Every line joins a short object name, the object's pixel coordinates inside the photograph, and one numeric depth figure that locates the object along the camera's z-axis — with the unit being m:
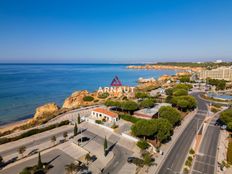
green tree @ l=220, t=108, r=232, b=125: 43.96
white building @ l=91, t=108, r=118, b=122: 50.28
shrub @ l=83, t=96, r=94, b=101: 80.84
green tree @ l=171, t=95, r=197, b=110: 57.69
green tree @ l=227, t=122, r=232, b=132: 41.28
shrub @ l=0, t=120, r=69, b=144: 37.38
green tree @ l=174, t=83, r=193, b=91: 90.12
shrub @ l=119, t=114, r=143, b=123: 49.44
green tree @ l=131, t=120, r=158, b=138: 36.16
